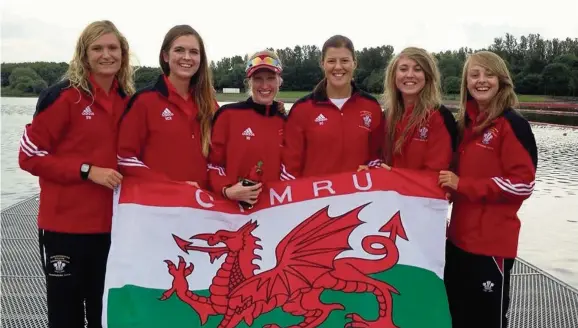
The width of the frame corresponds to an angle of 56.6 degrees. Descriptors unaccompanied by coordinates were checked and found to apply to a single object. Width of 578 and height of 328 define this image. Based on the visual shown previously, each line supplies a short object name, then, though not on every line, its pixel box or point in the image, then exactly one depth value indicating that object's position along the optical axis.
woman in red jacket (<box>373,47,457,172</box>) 4.23
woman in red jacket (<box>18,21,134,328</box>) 3.97
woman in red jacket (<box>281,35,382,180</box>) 4.43
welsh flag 3.92
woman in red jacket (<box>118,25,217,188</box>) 4.10
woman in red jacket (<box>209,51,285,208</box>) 4.35
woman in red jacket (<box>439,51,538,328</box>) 3.95
